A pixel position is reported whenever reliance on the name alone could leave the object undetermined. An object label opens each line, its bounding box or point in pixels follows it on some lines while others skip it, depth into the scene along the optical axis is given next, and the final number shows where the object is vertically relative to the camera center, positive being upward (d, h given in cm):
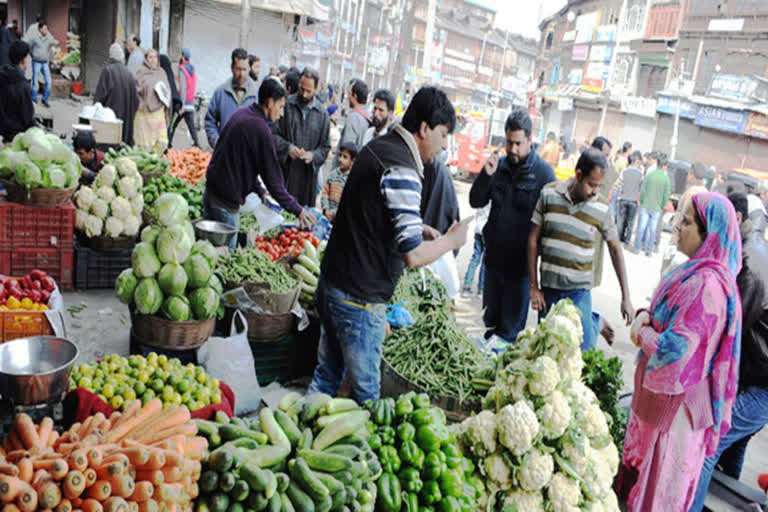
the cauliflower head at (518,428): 274 -126
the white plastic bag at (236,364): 401 -171
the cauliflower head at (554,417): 287 -124
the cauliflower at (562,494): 284 -157
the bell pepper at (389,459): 248 -133
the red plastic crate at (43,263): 551 -169
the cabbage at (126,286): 414 -131
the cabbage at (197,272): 423 -118
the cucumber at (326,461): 220 -121
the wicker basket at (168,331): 409 -157
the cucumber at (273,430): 228 -119
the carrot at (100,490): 180 -116
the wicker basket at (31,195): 541 -105
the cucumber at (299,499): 208 -129
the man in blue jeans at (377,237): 301 -57
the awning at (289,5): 1630 +263
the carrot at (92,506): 177 -119
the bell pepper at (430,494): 246 -143
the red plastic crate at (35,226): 545 -134
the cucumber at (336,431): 234 -119
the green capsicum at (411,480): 246 -139
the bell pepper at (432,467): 249 -134
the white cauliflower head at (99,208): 582 -117
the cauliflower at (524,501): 282 -161
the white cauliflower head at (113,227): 586 -133
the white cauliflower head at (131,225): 597 -132
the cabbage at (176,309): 407 -140
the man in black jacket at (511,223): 513 -72
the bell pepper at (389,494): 238 -141
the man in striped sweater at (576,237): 471 -70
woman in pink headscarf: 318 -104
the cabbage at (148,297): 406 -134
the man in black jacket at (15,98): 814 -37
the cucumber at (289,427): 237 -121
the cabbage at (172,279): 411 -123
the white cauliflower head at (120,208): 588 -115
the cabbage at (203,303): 416 -136
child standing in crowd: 671 -72
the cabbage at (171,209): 480 -92
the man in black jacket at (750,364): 364 -113
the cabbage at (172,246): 421 -103
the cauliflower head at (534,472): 276 -145
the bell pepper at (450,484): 250 -140
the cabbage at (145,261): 415 -115
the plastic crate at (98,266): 599 -177
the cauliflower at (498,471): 281 -149
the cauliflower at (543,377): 292 -109
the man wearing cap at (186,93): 1174 -1
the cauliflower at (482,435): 284 -137
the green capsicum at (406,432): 255 -125
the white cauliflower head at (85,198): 584 -110
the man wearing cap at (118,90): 942 -11
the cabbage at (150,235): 431 -100
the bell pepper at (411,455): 250 -131
